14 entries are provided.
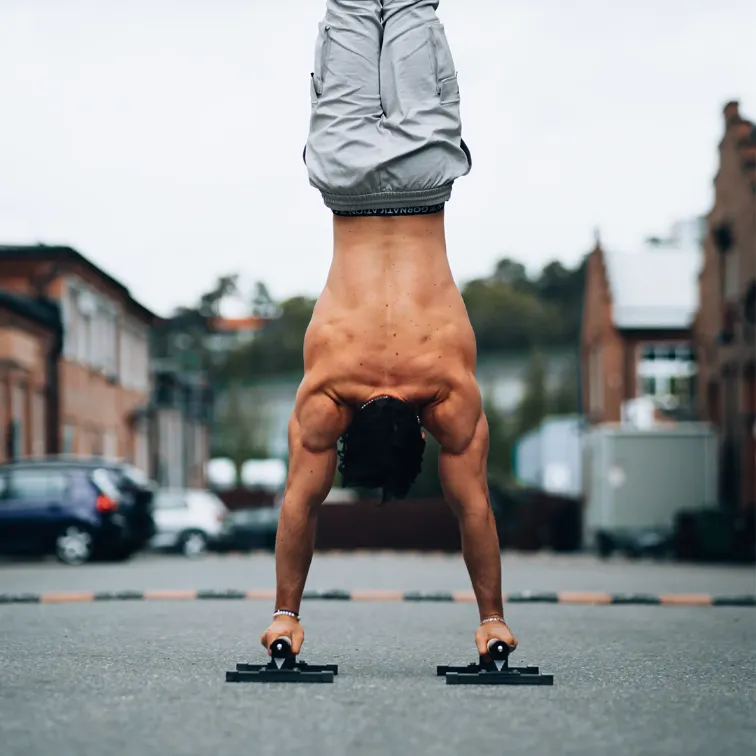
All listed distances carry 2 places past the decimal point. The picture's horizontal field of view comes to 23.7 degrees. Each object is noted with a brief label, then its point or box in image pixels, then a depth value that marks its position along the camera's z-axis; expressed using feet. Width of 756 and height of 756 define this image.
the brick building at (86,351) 148.25
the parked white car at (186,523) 131.13
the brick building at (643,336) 169.48
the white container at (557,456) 178.09
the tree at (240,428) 317.42
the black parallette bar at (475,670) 22.04
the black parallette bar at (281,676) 21.30
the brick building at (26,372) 127.24
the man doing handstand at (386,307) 22.75
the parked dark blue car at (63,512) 90.94
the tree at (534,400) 303.48
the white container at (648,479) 126.72
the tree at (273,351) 388.57
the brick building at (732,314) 122.11
